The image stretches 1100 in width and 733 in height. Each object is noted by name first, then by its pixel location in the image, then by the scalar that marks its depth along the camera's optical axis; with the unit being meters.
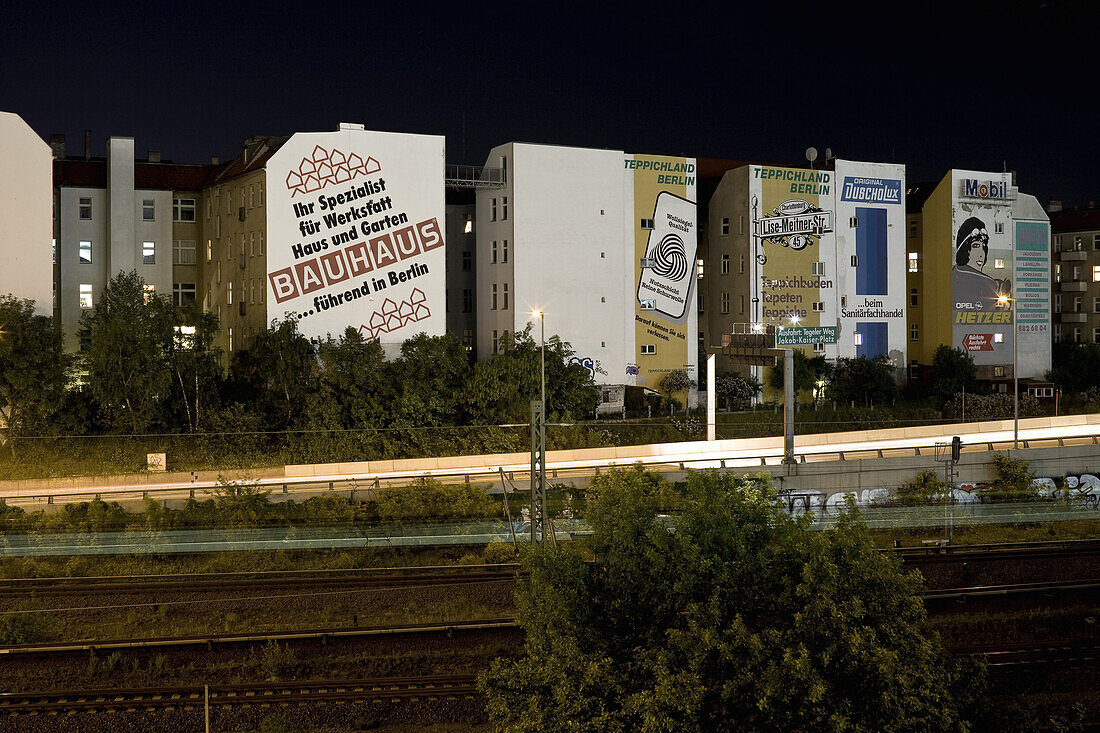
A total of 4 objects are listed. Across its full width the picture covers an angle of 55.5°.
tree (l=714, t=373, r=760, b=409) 55.28
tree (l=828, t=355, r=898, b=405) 58.12
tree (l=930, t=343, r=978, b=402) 59.84
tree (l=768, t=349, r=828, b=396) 57.22
